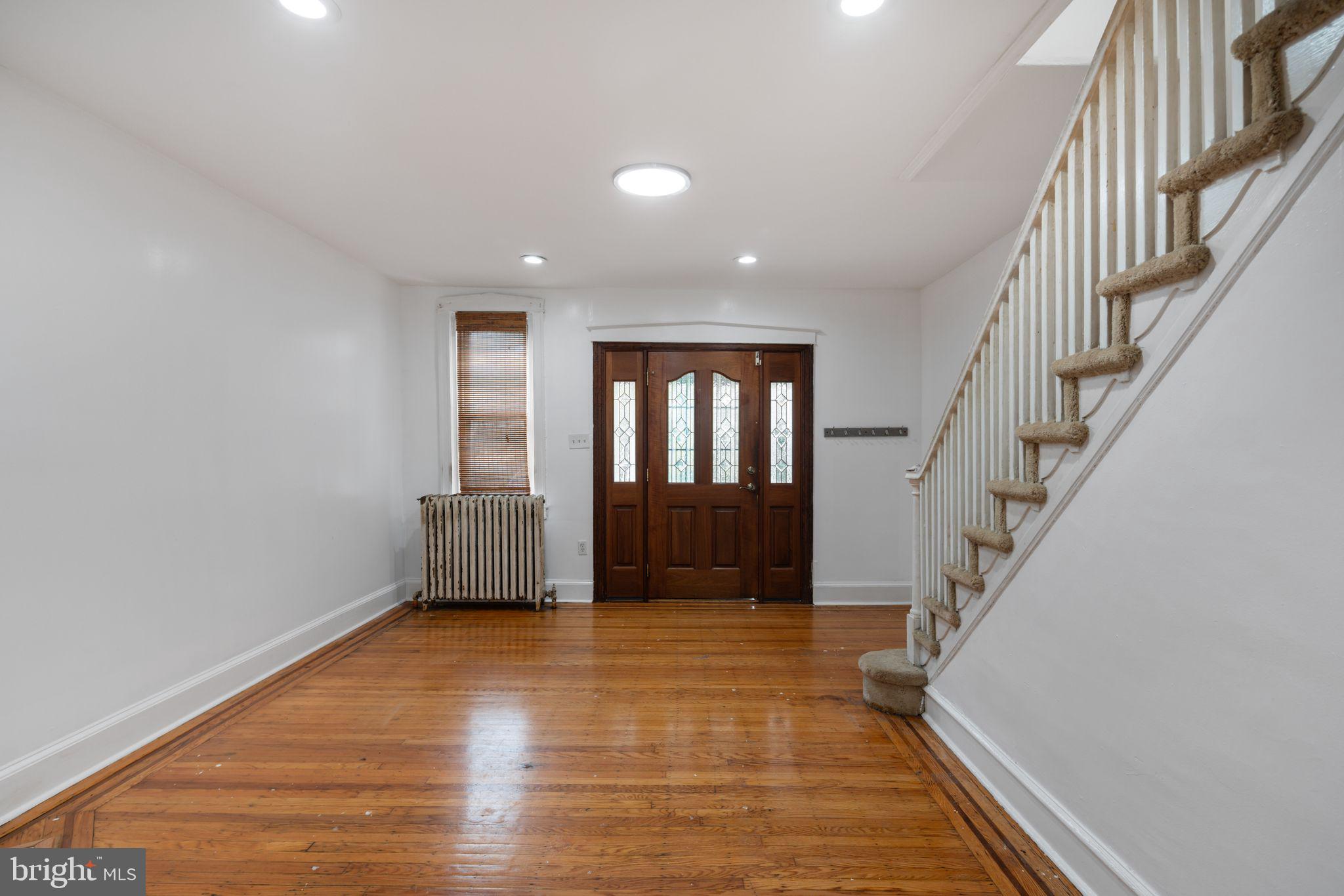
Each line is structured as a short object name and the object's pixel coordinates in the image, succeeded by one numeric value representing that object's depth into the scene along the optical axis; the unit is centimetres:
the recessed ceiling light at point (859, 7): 172
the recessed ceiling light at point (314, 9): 172
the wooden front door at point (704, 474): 507
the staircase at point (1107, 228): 126
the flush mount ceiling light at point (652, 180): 278
